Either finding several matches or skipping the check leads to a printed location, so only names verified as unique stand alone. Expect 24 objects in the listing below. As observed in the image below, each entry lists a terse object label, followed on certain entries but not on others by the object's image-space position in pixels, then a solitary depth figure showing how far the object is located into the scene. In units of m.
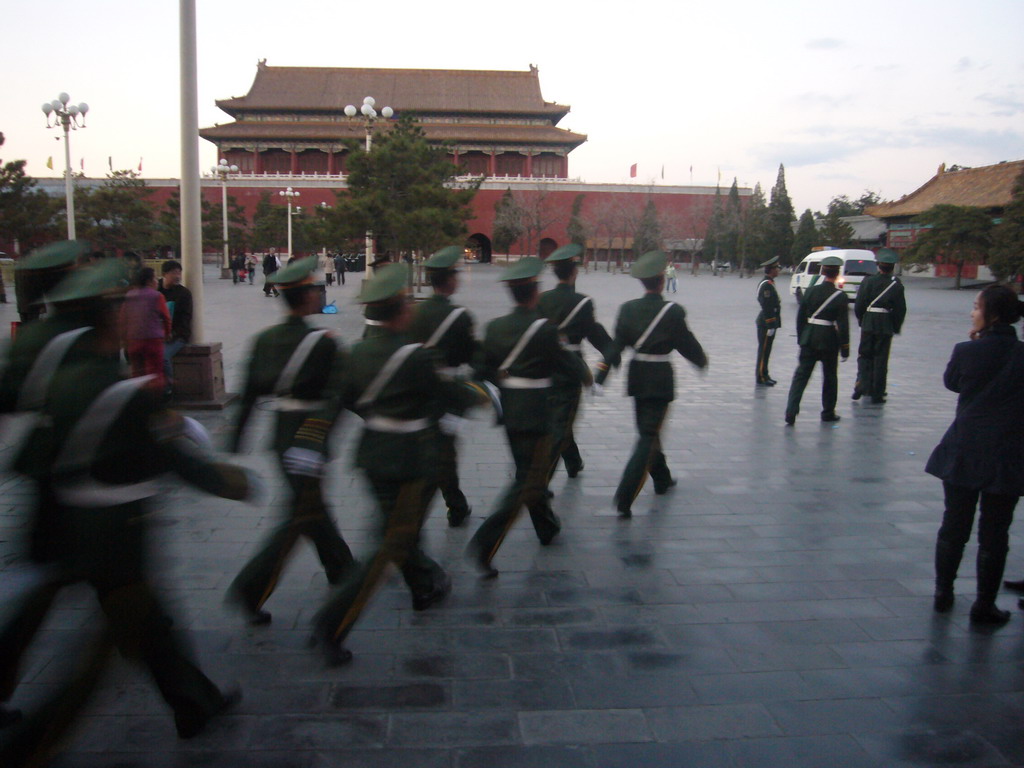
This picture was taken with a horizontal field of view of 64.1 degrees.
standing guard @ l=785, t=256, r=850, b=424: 6.89
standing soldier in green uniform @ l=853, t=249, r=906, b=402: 7.96
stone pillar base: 7.20
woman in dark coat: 3.11
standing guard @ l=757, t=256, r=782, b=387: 8.77
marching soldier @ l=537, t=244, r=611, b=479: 4.98
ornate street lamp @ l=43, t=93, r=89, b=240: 16.73
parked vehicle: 22.75
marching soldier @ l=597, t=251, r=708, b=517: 4.41
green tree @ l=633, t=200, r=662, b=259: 47.03
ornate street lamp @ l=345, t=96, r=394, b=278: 17.27
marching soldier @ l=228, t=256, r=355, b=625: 2.99
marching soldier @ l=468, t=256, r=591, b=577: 3.63
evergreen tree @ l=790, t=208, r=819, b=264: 40.31
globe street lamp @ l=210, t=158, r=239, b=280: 31.27
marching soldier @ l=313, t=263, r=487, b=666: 2.85
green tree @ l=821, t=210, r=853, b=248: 38.59
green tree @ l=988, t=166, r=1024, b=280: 24.97
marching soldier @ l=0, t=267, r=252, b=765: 2.17
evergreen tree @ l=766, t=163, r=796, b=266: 44.50
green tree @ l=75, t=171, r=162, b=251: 27.86
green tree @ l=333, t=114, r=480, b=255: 17.11
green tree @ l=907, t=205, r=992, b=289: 29.39
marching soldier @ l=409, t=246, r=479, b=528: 4.02
